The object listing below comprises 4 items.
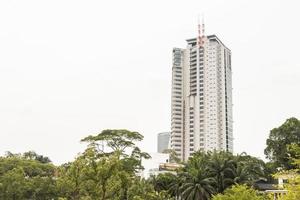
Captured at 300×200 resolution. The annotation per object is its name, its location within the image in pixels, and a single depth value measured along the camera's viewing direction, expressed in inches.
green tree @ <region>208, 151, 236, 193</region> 2027.6
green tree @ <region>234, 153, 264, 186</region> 1981.4
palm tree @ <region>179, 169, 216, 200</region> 1990.7
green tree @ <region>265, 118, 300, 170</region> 2427.4
